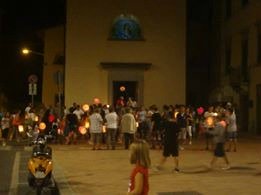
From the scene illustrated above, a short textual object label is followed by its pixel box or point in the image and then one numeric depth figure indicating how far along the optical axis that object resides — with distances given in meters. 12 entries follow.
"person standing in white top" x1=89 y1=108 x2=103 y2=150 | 25.28
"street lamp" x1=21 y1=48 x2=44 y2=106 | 31.66
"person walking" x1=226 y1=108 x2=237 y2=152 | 23.39
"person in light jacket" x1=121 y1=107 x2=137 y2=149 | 25.02
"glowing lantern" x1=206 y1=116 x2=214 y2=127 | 24.23
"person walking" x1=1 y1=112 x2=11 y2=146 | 30.48
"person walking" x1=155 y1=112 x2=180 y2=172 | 17.20
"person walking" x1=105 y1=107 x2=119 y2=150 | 25.55
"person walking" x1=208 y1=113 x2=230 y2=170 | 17.66
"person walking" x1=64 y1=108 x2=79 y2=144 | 27.70
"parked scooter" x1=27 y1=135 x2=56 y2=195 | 12.24
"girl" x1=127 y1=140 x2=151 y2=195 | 7.18
